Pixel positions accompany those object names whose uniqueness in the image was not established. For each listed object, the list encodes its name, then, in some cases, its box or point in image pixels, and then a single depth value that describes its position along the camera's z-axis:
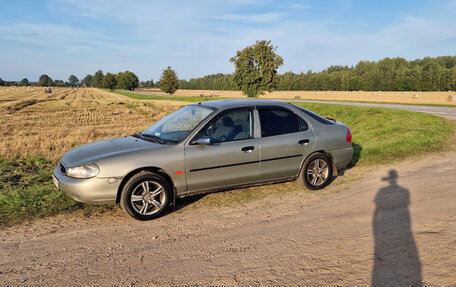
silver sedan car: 4.18
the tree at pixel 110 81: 127.00
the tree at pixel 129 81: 111.56
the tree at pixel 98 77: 156.81
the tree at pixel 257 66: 37.72
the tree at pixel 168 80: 63.38
